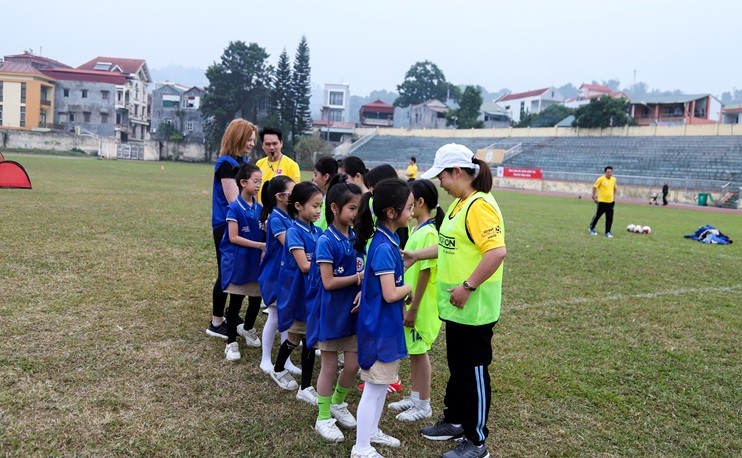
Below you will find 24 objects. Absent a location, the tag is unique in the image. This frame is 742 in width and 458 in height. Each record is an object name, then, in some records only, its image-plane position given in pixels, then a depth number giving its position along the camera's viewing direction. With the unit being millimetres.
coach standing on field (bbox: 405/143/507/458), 3256
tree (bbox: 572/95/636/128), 46594
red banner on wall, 39438
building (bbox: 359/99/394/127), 77625
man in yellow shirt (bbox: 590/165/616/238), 13594
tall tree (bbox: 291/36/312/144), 64312
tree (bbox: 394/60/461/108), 89312
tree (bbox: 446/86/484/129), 63853
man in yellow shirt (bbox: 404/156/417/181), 20247
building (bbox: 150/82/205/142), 71750
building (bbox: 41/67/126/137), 61625
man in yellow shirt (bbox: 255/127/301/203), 5695
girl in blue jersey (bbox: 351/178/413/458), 3221
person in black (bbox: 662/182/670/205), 28641
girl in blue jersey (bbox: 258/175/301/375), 4453
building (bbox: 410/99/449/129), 74312
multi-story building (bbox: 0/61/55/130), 58031
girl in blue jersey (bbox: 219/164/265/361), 4781
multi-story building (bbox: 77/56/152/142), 63434
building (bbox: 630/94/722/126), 56625
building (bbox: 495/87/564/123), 81000
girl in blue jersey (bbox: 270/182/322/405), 4031
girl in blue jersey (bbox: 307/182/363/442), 3496
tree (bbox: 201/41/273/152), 62094
